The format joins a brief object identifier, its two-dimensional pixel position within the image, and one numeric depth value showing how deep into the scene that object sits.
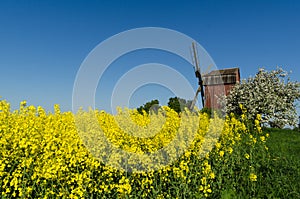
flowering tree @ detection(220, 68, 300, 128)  18.69
